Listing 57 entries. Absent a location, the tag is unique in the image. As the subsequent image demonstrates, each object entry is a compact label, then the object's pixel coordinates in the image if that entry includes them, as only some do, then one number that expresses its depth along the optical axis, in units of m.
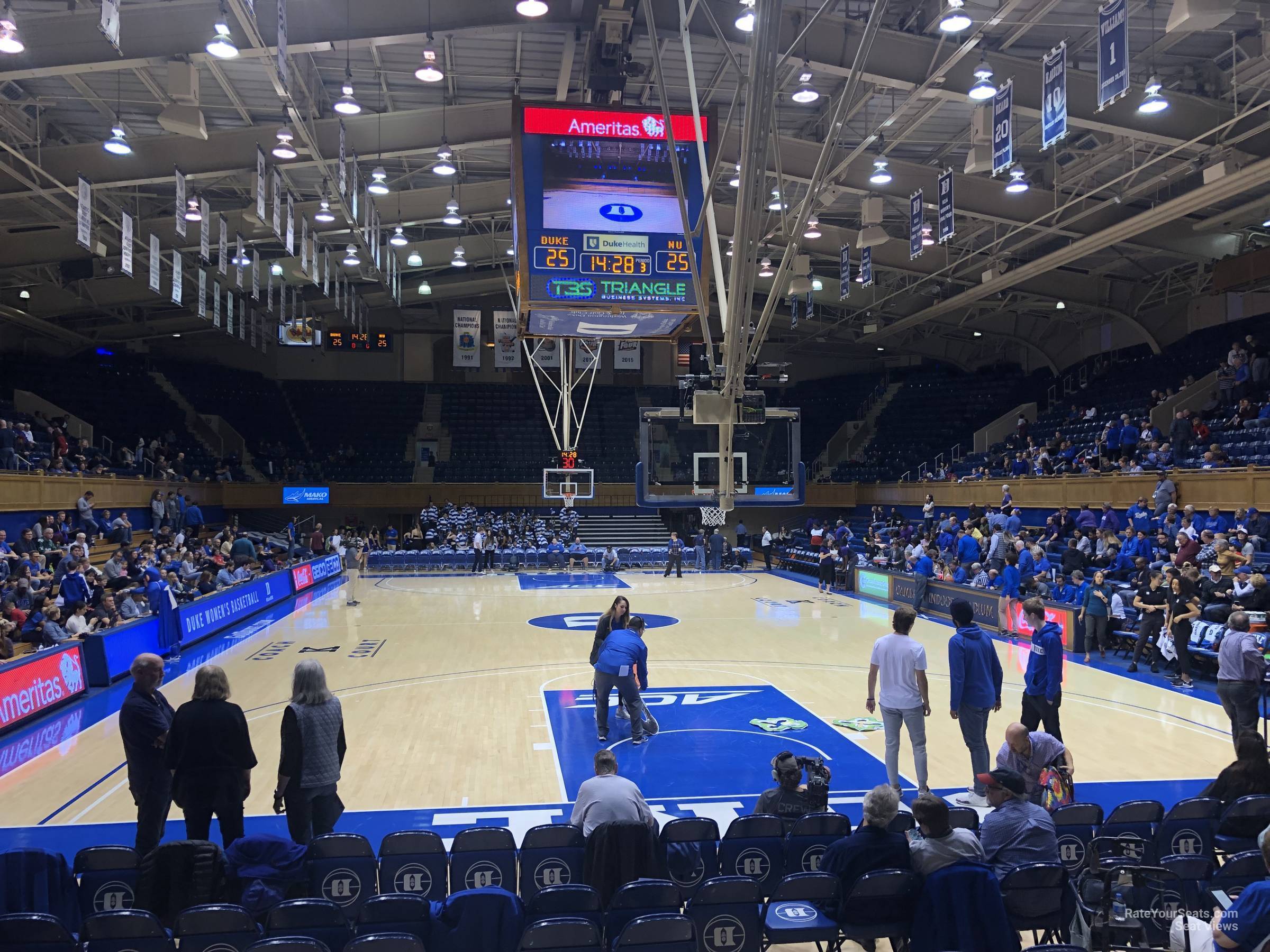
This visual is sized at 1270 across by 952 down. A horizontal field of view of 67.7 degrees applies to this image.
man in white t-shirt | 7.52
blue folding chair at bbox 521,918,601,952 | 3.85
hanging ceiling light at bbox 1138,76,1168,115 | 12.75
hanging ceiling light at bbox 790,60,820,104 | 14.12
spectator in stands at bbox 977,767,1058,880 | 5.05
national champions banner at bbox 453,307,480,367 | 32.72
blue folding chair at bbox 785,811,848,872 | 5.34
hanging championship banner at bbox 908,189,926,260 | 19.73
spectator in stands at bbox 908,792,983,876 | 4.69
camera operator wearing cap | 6.05
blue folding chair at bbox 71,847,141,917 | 4.77
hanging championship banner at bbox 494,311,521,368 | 31.58
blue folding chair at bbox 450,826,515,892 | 5.04
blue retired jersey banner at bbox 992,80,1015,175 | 13.81
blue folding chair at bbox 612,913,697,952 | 3.94
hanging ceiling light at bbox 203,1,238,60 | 11.54
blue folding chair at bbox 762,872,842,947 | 4.47
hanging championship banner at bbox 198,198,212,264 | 18.00
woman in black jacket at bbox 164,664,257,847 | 5.61
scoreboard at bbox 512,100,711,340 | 11.90
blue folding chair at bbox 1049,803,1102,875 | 5.32
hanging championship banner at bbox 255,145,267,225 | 16.66
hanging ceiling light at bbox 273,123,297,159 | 15.31
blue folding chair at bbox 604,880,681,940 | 4.34
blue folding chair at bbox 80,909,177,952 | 3.99
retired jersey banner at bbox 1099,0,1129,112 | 10.73
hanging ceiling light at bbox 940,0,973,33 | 11.06
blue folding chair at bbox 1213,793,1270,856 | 5.68
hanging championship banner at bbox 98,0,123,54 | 9.23
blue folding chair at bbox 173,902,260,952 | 4.01
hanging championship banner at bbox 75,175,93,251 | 15.36
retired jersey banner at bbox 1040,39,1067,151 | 12.17
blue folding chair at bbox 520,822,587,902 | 5.07
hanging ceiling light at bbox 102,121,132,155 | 14.66
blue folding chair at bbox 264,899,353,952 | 4.12
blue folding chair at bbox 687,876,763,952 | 4.33
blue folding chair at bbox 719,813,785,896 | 5.22
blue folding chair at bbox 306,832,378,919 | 4.84
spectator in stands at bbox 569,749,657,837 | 5.58
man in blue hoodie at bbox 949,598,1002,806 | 7.51
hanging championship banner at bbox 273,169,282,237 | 17.61
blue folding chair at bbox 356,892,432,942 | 4.19
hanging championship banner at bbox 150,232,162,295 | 18.67
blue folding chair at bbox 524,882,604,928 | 4.35
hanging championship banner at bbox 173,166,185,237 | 16.09
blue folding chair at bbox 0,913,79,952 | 3.89
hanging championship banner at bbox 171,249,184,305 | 19.77
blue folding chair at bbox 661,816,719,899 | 5.26
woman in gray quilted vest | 5.72
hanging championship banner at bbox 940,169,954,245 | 17.81
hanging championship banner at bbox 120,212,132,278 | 16.95
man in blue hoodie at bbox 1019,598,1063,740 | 8.09
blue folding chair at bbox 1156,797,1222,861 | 5.35
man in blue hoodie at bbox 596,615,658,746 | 9.52
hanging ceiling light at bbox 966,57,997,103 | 12.93
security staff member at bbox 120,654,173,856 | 5.82
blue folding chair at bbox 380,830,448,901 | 4.96
